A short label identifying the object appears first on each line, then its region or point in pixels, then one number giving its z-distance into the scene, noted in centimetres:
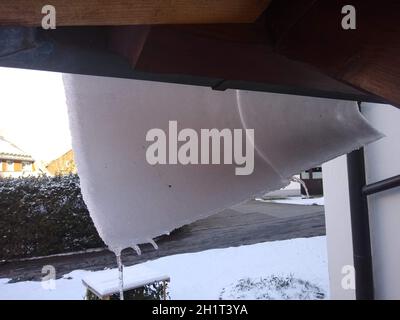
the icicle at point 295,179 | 142
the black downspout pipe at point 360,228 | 219
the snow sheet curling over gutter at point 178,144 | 119
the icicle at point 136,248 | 128
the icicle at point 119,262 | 129
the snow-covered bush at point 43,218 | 643
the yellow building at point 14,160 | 1253
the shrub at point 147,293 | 340
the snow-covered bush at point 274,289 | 426
